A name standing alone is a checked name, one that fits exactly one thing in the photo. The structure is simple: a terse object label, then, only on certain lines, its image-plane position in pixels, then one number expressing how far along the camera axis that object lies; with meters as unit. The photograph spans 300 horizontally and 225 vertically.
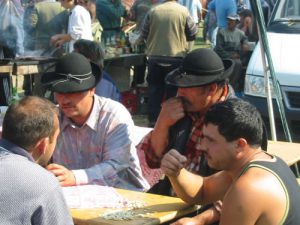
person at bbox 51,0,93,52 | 11.36
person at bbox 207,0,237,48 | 15.81
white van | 8.26
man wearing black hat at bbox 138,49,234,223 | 4.57
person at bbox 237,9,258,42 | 14.37
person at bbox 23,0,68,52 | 12.00
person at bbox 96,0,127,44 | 13.99
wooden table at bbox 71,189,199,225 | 3.71
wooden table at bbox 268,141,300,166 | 5.16
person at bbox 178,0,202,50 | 15.88
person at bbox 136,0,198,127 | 10.82
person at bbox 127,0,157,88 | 13.88
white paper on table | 3.99
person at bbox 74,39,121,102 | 6.91
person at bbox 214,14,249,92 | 12.23
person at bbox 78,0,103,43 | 12.94
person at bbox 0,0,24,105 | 12.20
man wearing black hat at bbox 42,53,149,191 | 4.72
